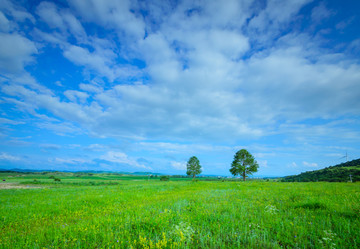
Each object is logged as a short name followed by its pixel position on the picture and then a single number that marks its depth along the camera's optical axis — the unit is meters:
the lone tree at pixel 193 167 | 84.00
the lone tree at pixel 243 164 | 56.25
